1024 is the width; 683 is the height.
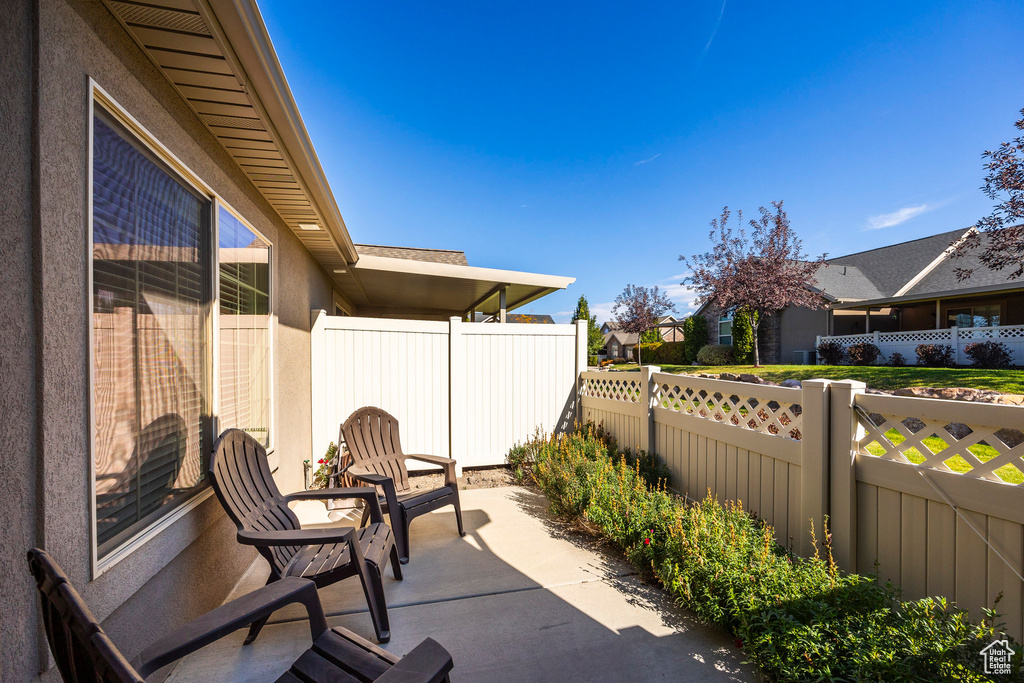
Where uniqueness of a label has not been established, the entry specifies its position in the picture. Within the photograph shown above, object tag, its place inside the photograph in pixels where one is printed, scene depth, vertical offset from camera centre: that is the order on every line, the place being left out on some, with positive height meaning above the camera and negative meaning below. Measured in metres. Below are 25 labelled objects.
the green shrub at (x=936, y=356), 12.36 -0.44
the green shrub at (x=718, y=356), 18.70 -0.69
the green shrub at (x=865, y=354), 13.91 -0.43
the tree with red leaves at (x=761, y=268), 13.74 +2.55
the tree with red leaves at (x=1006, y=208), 6.85 +2.32
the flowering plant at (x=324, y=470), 4.43 -1.47
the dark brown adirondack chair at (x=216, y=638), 0.88 -0.97
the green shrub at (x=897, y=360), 13.37 -0.61
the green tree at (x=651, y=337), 29.22 +0.30
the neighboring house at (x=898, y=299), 13.50 +1.49
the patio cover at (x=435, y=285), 5.46 +0.93
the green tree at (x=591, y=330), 31.24 +0.85
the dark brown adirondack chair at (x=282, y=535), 2.12 -1.07
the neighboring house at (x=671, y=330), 31.40 +0.91
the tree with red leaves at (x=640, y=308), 25.03 +2.08
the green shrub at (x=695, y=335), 20.90 +0.31
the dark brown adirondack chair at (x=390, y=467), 3.22 -1.21
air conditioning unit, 16.41 -0.69
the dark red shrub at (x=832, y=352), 14.94 -0.40
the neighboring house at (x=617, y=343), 42.97 -0.25
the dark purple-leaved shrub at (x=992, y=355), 11.33 -0.38
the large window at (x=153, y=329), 1.55 +0.05
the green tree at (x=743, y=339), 17.14 +0.09
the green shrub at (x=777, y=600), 1.58 -1.30
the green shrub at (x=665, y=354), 22.44 -0.76
